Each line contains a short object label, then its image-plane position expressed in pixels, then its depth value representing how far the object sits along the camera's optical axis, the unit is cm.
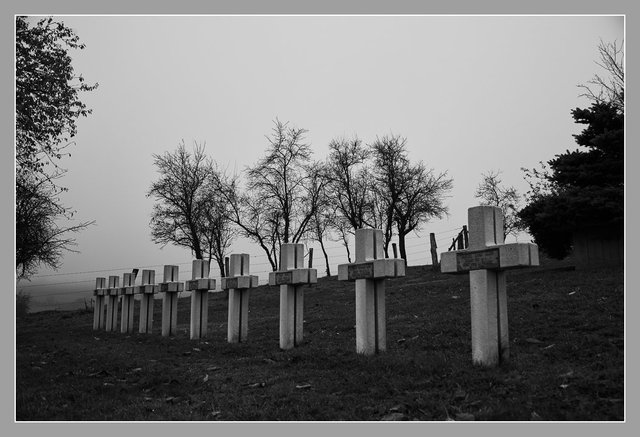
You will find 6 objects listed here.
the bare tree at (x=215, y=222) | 2889
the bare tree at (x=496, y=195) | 3447
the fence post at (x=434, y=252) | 2825
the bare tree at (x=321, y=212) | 3123
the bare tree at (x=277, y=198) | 2797
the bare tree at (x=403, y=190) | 3319
